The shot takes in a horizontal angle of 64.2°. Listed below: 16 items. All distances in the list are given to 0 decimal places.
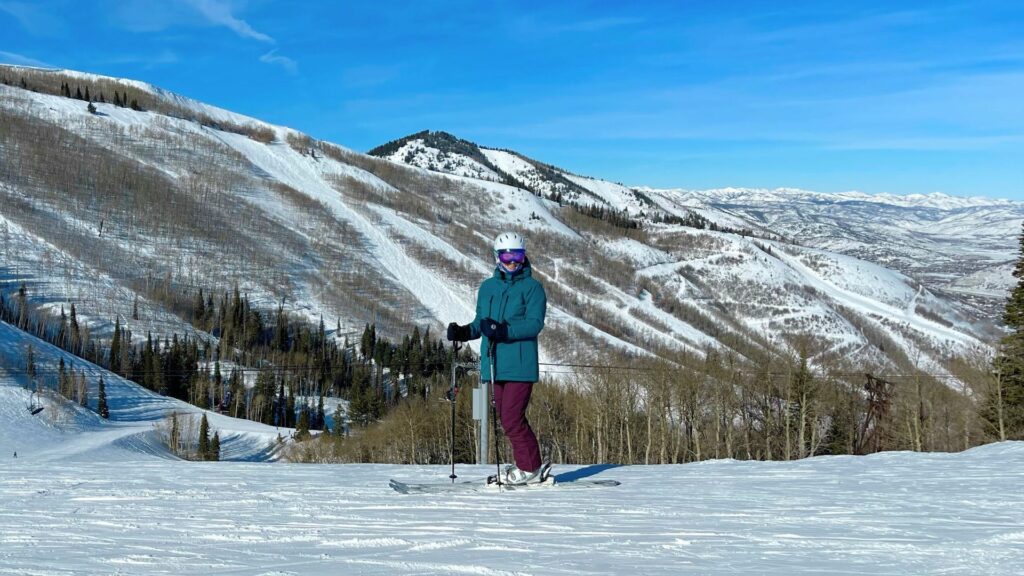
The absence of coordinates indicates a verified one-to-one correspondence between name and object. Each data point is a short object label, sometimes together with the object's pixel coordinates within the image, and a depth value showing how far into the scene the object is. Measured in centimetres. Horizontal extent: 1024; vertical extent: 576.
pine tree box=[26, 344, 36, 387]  9167
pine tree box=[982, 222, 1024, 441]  3684
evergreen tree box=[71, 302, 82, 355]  11631
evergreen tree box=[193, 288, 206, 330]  13800
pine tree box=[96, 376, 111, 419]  9084
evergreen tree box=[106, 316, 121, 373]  11260
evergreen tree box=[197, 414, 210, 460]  7856
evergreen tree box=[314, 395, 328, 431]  10750
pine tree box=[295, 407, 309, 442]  8575
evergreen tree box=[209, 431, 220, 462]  7772
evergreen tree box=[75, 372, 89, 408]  9270
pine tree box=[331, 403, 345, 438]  8567
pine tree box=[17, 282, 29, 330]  11731
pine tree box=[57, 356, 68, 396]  9238
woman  832
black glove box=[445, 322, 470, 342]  834
